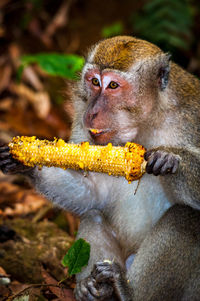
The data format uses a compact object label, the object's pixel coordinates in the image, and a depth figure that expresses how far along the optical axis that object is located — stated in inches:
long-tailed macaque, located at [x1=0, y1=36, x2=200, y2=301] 319.0
